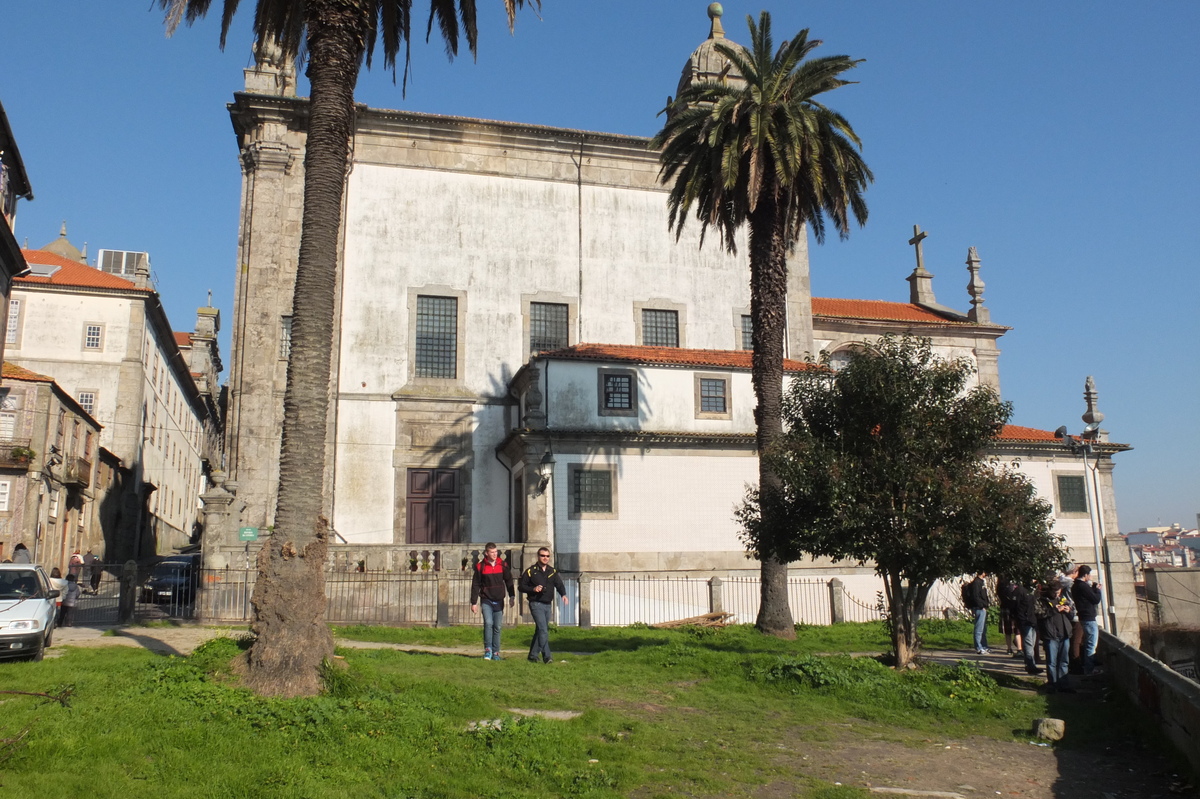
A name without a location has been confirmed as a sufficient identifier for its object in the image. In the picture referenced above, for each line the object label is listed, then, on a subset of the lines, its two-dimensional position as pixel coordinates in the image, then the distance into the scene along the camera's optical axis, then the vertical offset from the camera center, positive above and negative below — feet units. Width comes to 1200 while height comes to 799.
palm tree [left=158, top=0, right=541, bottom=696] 33.83 +7.44
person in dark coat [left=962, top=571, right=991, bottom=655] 64.23 -2.40
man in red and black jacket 50.83 -1.20
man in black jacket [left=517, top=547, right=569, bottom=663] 50.65 -1.07
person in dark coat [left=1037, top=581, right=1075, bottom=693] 47.91 -3.60
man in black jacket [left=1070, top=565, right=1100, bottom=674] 52.08 -2.21
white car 43.42 -1.64
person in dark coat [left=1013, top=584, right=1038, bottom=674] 52.75 -3.20
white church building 86.28 +22.83
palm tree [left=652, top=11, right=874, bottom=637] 67.05 +29.72
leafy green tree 46.50 +4.38
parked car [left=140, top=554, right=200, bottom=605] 72.28 -0.70
